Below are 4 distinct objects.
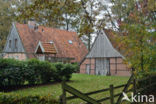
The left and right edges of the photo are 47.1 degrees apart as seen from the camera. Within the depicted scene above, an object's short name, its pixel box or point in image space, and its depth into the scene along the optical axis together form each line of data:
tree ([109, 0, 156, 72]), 8.20
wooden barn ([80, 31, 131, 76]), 23.98
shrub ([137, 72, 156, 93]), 8.59
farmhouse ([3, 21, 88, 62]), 26.92
